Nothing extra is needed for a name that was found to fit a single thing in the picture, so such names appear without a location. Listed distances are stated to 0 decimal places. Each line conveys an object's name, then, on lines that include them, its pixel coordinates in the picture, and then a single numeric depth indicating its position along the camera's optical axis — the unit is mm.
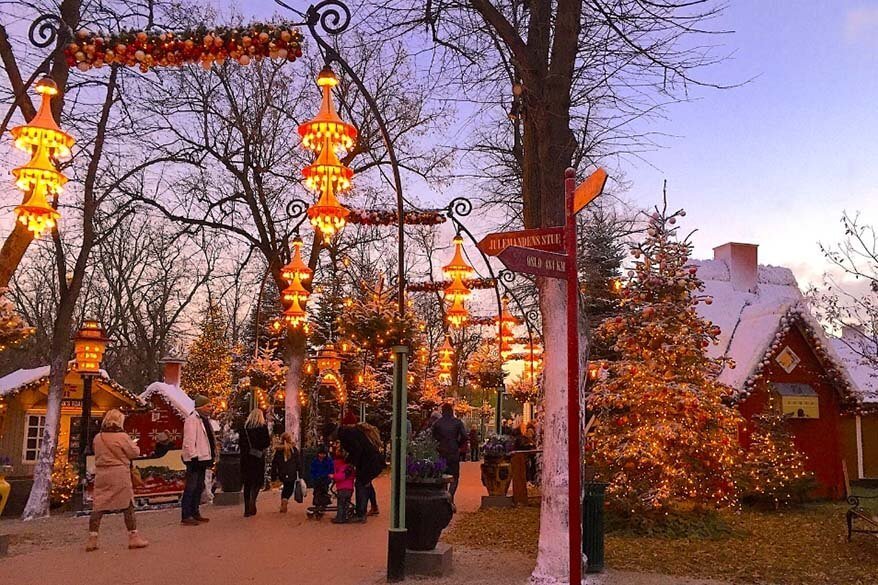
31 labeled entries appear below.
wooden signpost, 5617
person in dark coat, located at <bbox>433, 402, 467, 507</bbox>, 14781
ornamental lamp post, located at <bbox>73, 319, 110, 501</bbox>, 14648
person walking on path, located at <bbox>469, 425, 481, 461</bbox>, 38969
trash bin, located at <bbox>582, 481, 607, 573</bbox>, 8836
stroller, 13086
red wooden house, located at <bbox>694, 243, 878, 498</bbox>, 18641
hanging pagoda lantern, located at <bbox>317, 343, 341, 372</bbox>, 20469
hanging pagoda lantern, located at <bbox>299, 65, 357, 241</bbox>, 9641
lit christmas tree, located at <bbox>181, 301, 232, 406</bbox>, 39719
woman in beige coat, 9812
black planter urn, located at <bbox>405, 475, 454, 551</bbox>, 8945
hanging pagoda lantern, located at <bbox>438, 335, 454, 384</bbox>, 25281
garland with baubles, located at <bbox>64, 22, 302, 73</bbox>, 9453
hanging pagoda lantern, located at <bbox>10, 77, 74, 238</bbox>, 8898
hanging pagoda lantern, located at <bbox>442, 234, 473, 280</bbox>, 17344
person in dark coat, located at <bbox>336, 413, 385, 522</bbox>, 11812
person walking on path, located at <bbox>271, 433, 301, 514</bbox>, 14062
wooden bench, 10867
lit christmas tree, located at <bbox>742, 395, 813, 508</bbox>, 15648
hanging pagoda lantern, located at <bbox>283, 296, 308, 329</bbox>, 15633
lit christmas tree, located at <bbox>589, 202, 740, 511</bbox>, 12805
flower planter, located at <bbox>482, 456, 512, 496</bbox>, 15680
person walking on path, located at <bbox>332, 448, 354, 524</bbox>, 12492
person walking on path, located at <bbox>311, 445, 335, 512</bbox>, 13258
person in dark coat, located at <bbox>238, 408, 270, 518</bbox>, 13203
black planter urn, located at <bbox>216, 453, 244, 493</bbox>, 16125
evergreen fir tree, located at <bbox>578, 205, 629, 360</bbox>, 24422
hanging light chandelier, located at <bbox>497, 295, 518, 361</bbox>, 21003
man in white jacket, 12156
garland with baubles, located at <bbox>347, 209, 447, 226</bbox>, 17922
